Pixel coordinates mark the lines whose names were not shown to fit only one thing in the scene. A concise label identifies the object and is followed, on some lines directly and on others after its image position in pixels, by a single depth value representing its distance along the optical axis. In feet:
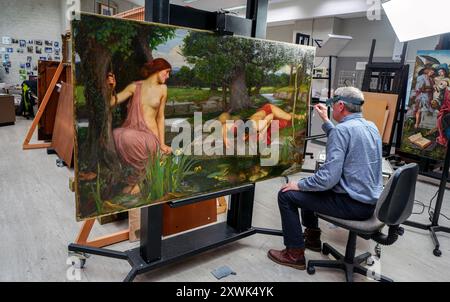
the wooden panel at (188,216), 8.60
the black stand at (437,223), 9.32
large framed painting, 5.30
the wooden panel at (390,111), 13.80
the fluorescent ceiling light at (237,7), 26.02
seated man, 6.77
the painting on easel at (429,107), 13.17
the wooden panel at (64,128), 14.05
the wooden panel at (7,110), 20.42
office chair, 6.17
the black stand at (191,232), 6.54
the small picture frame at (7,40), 24.48
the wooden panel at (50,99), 16.84
